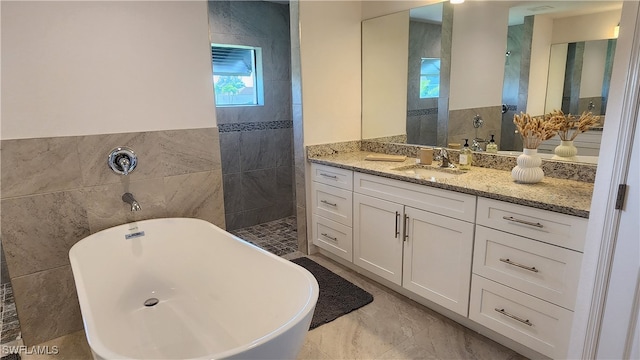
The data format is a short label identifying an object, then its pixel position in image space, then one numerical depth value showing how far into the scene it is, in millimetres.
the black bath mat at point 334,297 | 2400
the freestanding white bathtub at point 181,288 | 1827
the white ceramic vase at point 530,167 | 2047
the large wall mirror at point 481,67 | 2082
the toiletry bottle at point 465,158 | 2571
